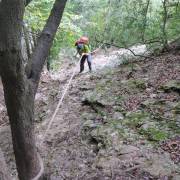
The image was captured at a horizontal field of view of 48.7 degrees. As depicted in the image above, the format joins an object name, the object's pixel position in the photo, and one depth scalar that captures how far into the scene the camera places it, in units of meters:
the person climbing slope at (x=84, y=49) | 6.28
